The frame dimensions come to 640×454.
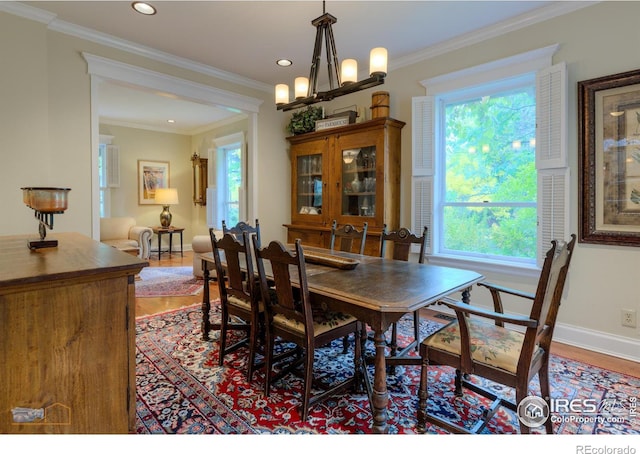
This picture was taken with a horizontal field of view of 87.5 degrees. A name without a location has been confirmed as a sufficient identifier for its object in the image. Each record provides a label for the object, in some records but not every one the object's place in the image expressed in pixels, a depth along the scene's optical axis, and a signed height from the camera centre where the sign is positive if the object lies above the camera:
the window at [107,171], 6.58 +1.00
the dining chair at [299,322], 1.73 -0.59
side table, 6.69 -0.22
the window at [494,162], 2.74 +0.53
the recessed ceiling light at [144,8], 2.68 +1.74
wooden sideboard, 1.02 -0.41
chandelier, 2.04 +0.95
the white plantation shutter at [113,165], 6.61 +1.11
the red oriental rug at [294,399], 1.70 -1.04
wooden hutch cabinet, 3.61 +0.47
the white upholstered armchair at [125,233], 5.86 -0.23
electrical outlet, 2.48 -0.75
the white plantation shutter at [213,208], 6.92 +0.25
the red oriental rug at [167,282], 4.22 -0.88
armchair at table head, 1.38 -0.62
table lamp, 6.86 +0.40
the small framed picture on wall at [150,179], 7.07 +0.91
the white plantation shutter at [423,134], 3.46 +0.88
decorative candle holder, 1.49 +0.09
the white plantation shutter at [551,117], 2.64 +0.81
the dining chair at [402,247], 2.51 -0.24
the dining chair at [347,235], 2.96 -0.15
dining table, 1.51 -0.36
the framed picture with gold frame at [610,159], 2.40 +0.43
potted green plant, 4.38 +1.32
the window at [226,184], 6.69 +0.73
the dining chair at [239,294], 2.10 -0.51
